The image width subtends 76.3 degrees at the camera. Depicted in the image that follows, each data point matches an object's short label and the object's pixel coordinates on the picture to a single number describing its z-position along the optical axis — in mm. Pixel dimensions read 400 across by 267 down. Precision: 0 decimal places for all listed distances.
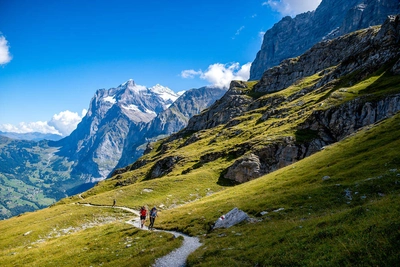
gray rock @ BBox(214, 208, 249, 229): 31609
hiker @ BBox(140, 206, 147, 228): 42688
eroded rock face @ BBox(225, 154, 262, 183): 85062
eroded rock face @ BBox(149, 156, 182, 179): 133000
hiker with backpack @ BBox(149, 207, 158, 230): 40094
